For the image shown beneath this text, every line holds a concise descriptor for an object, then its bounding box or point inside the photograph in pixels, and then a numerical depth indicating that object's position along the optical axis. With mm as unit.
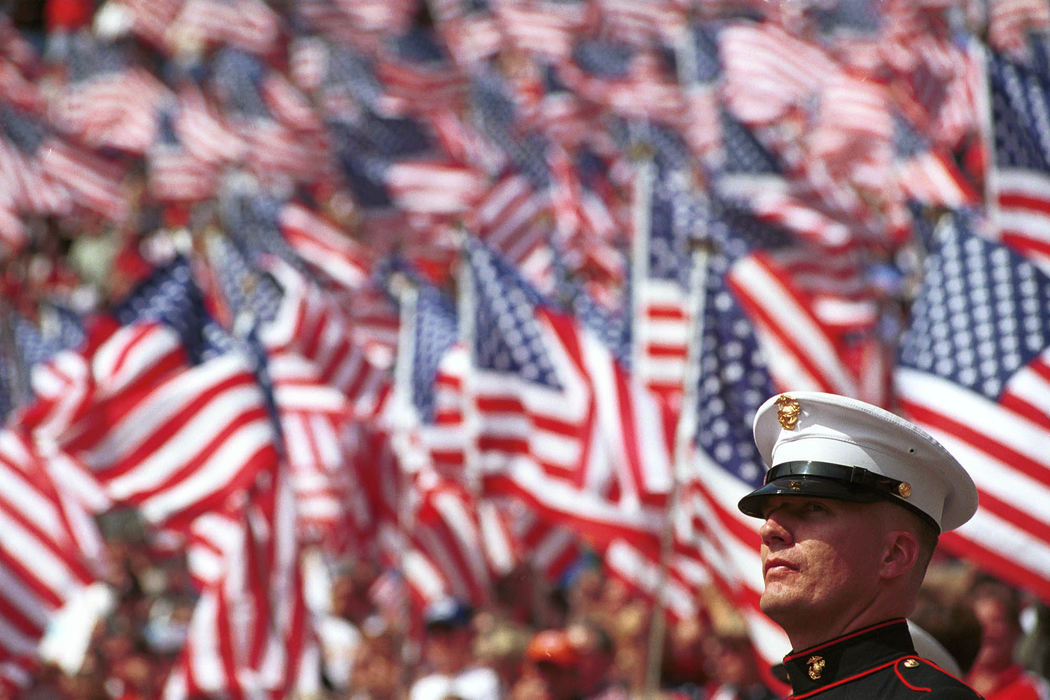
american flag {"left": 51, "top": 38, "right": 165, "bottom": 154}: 49687
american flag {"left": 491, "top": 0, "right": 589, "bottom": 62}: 52156
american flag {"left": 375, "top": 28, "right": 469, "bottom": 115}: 47906
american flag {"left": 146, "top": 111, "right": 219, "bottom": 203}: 44962
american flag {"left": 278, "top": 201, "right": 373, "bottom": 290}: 32219
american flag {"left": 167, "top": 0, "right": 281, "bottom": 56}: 59406
